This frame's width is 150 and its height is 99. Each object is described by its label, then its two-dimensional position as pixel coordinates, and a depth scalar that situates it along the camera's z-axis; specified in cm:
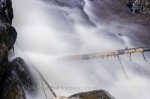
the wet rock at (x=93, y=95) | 716
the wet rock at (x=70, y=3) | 1891
